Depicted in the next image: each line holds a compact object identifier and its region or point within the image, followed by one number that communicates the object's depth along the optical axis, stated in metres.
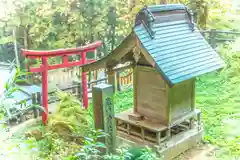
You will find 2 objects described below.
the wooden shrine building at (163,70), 4.07
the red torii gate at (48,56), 5.27
